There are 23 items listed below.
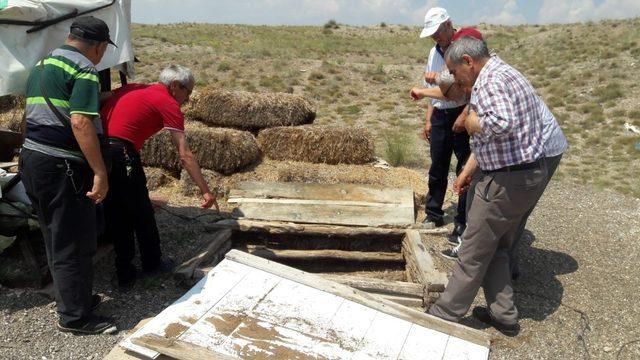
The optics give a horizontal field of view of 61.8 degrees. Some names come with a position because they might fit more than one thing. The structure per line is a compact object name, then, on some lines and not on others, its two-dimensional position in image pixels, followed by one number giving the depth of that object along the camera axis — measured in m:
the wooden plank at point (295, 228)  5.39
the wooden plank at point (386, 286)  4.31
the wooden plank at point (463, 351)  3.45
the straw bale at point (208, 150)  6.72
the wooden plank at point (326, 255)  5.30
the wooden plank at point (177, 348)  3.15
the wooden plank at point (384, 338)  3.37
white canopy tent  3.84
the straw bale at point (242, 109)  7.55
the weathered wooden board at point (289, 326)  3.31
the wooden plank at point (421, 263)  4.26
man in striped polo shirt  3.20
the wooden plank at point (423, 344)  3.40
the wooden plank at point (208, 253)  4.29
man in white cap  4.84
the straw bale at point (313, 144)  7.38
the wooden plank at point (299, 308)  3.61
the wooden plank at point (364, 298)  3.67
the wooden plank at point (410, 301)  4.30
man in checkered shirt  3.35
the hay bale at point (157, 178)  6.68
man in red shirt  3.92
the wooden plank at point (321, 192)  6.12
